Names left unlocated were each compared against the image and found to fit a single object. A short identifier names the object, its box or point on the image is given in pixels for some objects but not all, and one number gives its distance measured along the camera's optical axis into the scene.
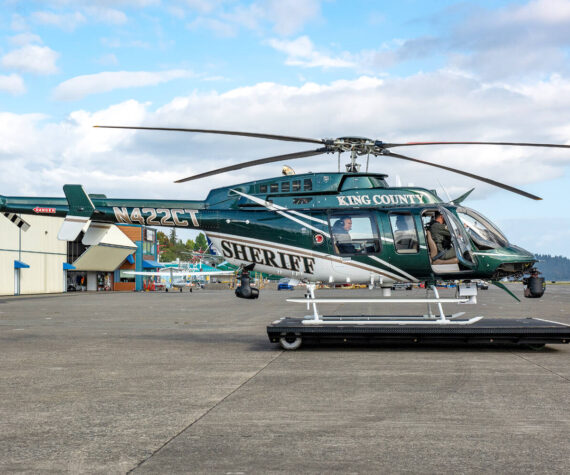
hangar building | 60.41
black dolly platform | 11.70
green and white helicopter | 12.77
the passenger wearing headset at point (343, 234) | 13.37
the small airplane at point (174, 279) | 72.21
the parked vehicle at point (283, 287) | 85.55
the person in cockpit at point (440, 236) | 13.03
